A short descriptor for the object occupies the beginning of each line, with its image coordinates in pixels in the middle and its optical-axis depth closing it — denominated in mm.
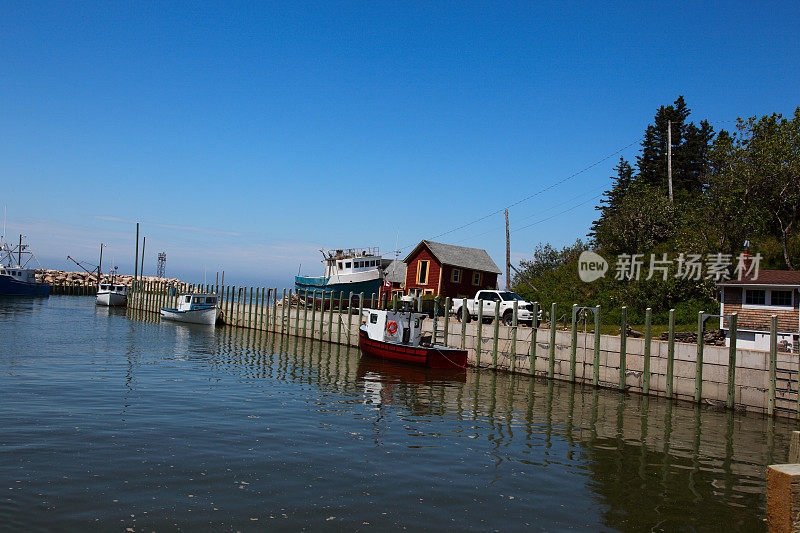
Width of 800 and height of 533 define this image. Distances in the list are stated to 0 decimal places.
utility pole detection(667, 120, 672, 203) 49828
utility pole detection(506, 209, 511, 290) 53897
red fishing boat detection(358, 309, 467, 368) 29516
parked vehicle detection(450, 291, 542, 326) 33000
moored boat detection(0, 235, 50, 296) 92062
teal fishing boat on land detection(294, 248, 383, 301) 58059
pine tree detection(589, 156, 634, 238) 63031
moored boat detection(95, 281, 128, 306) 76250
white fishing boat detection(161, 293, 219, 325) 54281
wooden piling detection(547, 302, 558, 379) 26234
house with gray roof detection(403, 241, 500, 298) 50812
